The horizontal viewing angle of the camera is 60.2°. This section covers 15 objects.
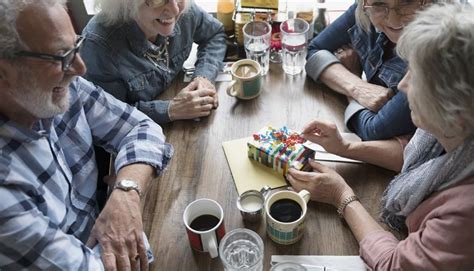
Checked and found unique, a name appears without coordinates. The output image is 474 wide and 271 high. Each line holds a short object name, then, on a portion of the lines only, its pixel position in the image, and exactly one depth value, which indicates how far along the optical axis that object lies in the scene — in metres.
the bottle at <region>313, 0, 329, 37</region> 1.86
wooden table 1.15
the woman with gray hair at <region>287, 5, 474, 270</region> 0.84
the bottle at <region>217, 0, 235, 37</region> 1.90
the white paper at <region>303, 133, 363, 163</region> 1.36
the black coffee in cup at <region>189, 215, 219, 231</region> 1.13
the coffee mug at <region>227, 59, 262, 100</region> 1.54
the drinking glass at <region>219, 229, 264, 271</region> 1.10
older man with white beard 0.97
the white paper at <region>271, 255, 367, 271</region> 1.09
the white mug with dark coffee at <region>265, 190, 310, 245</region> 1.10
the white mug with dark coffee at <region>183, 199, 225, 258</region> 1.09
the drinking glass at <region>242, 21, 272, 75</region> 1.68
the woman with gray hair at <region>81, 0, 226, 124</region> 1.50
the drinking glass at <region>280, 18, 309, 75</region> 1.68
